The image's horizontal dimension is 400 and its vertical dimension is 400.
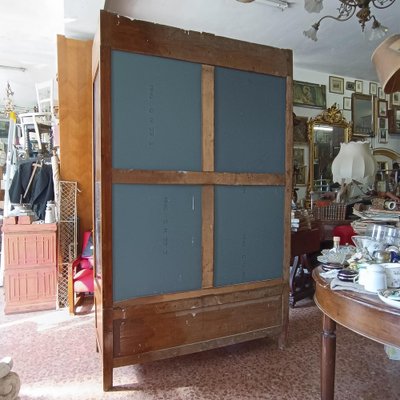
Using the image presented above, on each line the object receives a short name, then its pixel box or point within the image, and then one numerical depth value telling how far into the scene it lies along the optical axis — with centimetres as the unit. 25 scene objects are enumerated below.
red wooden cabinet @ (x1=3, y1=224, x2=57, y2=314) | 324
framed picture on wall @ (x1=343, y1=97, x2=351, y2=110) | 508
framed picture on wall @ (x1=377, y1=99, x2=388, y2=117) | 535
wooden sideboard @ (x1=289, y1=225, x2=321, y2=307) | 331
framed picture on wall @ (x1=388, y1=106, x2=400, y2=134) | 543
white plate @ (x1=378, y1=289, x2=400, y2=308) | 117
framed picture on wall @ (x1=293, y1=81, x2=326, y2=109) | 472
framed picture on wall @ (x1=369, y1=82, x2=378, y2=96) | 529
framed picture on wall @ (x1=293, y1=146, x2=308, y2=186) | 471
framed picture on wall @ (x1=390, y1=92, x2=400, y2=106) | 549
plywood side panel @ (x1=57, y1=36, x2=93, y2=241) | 353
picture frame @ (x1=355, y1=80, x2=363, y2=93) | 520
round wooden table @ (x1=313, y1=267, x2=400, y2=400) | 117
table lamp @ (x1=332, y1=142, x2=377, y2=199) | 398
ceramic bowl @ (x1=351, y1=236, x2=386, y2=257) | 172
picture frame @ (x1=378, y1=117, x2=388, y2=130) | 538
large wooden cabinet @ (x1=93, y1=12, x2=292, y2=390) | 200
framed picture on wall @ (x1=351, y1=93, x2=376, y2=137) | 513
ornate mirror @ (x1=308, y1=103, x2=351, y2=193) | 480
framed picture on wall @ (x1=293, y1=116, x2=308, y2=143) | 472
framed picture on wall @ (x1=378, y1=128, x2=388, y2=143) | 541
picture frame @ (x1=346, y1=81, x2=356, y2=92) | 513
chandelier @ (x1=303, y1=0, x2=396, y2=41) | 215
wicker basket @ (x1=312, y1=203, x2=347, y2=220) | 396
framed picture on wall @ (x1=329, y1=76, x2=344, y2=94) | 499
